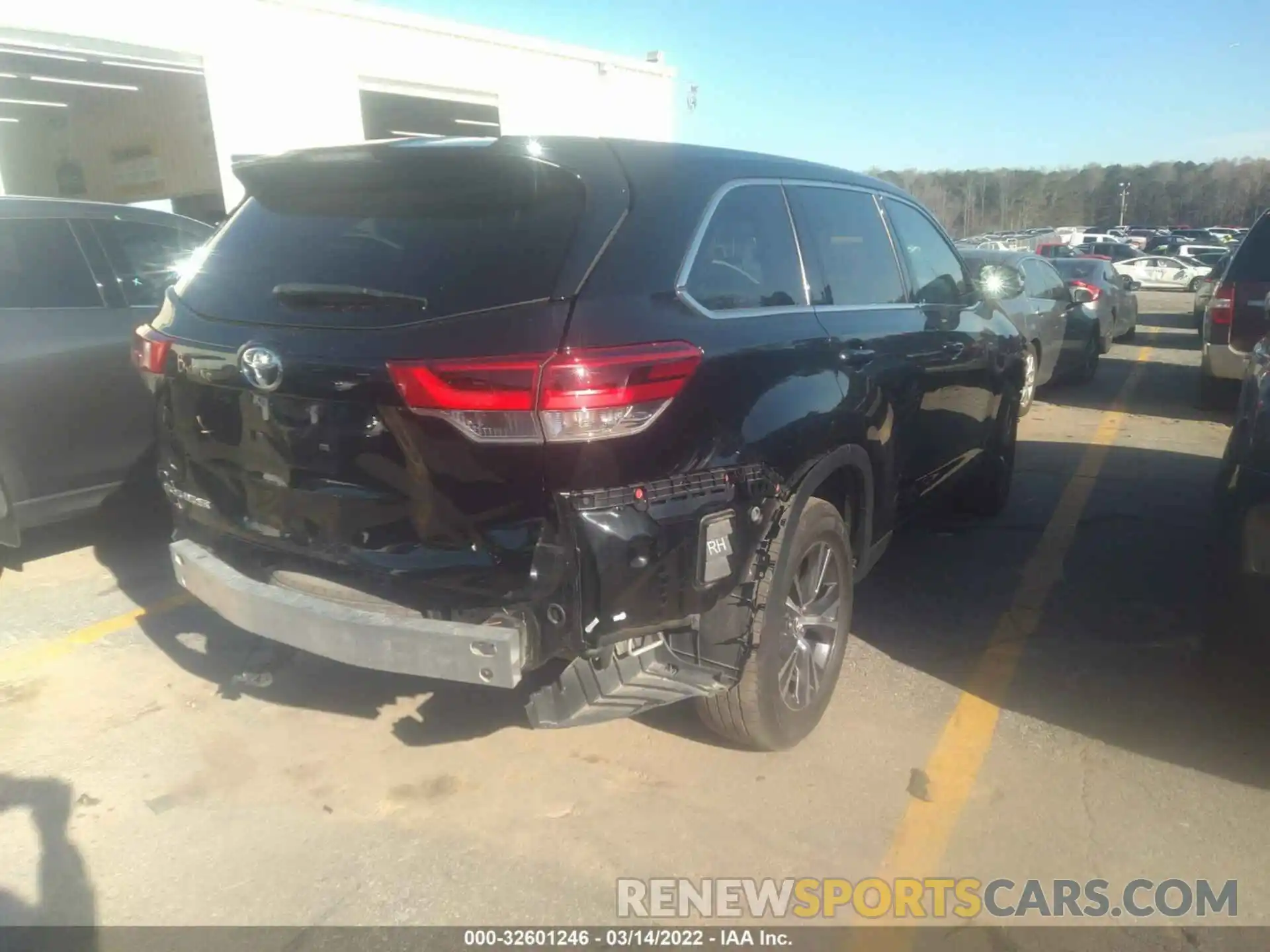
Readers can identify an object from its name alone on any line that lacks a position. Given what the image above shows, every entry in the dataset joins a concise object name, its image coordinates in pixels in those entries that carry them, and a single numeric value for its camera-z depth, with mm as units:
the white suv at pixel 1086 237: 45688
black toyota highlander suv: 2389
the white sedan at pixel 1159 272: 27781
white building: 10555
